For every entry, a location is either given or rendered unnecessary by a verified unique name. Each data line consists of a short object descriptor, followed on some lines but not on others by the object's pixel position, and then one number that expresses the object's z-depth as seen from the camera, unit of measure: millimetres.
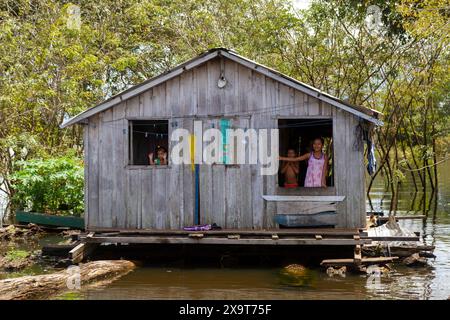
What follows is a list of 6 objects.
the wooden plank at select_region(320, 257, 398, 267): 13555
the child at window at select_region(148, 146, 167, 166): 15433
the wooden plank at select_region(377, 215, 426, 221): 17436
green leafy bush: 18906
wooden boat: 18250
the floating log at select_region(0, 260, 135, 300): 11273
